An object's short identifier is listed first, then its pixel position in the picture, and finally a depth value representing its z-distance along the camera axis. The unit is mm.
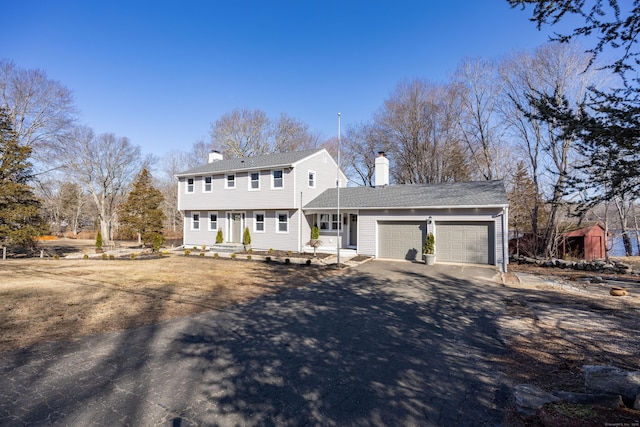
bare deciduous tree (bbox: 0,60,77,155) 23359
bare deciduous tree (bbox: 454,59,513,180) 23297
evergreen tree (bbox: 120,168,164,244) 22603
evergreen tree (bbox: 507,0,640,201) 4117
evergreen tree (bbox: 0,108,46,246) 16688
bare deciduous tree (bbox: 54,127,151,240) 34000
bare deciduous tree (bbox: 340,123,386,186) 33062
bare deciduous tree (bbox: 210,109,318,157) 35344
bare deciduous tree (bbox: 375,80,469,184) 26406
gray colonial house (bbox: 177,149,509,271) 14844
